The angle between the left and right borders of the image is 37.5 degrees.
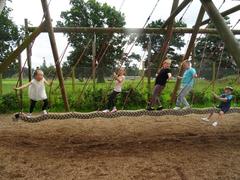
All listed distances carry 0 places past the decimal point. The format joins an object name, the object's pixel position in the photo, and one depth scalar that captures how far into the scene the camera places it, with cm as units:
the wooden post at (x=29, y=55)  767
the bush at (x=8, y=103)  1190
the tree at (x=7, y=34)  3734
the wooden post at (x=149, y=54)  899
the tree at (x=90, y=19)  2816
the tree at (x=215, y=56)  3492
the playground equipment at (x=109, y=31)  718
